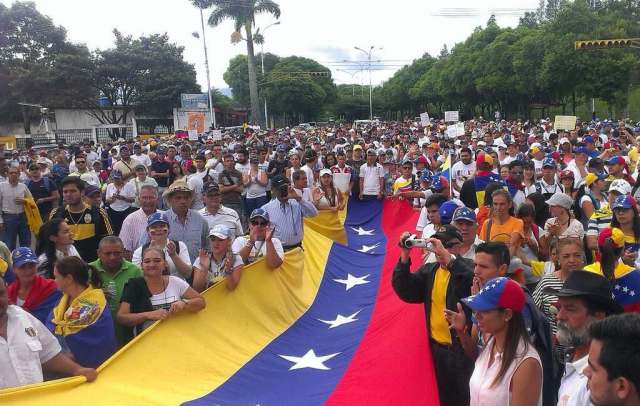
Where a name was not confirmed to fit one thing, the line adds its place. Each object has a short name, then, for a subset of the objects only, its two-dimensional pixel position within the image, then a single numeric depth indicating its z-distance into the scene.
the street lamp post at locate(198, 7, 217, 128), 41.03
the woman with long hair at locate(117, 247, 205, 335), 4.65
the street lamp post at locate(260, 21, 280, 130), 68.62
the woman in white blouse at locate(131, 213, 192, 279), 5.50
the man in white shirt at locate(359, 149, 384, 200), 12.16
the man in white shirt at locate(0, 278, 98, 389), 3.47
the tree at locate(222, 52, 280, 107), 88.62
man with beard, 2.99
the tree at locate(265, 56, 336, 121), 75.19
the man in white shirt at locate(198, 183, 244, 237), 7.14
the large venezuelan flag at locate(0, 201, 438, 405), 4.16
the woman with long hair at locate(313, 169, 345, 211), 10.81
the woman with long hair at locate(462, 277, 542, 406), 2.82
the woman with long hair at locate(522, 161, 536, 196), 8.40
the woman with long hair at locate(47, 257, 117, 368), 4.16
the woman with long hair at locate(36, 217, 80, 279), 5.62
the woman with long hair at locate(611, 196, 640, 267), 5.52
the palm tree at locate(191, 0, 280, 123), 40.69
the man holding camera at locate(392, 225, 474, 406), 4.16
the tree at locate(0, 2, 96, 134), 46.09
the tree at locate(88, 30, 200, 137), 51.59
